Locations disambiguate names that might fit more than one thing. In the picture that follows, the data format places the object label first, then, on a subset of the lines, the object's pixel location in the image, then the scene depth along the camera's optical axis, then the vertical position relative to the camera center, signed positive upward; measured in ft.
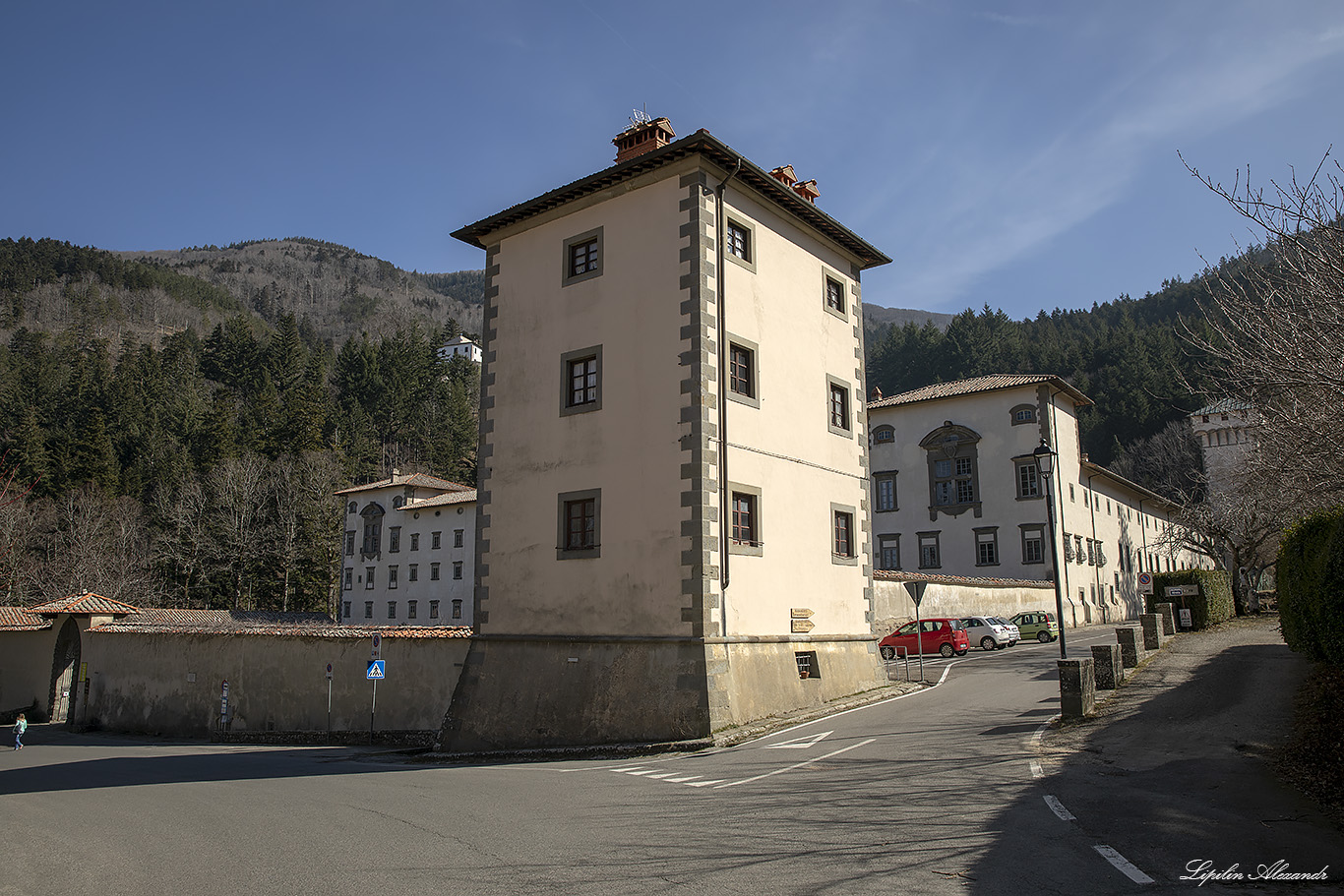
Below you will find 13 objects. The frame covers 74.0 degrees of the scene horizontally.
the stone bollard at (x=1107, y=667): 58.59 -4.36
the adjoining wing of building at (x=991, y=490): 159.43 +20.71
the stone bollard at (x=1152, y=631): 82.33 -2.92
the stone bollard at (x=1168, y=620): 96.43 -2.17
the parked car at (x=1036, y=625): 128.16 -3.48
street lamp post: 67.51 +10.59
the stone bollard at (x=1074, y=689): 49.65 -4.96
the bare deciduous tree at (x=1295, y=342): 31.19 +9.78
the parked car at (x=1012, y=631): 120.47 -4.17
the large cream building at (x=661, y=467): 62.34 +10.38
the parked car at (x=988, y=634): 117.80 -4.38
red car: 109.40 -4.65
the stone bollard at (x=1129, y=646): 66.79 -3.44
